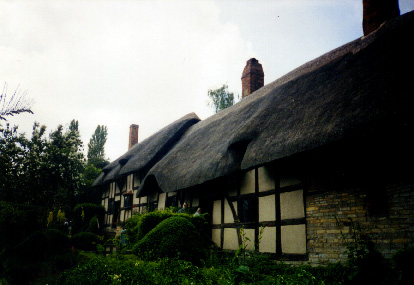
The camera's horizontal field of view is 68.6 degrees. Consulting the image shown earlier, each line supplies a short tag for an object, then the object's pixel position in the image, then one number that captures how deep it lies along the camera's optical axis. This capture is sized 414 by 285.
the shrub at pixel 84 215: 18.75
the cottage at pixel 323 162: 5.02
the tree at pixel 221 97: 26.69
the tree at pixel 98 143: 34.79
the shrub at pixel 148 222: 8.32
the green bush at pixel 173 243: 6.45
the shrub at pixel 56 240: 10.34
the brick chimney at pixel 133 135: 24.59
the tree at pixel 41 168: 16.53
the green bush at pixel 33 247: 9.77
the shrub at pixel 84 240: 14.60
